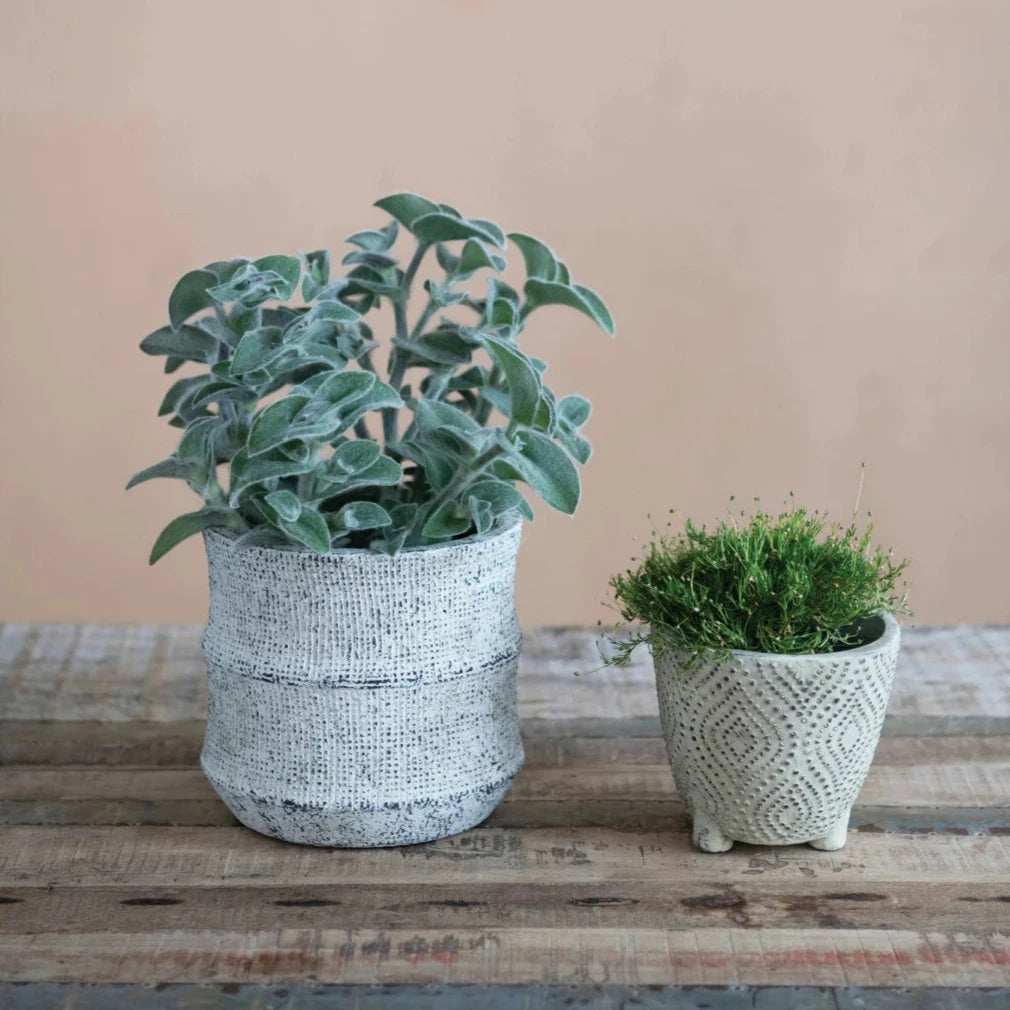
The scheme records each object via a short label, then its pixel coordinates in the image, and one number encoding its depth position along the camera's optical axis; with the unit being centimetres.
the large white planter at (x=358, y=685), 83
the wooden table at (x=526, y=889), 72
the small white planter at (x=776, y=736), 81
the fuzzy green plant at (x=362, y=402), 79
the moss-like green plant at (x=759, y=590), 82
